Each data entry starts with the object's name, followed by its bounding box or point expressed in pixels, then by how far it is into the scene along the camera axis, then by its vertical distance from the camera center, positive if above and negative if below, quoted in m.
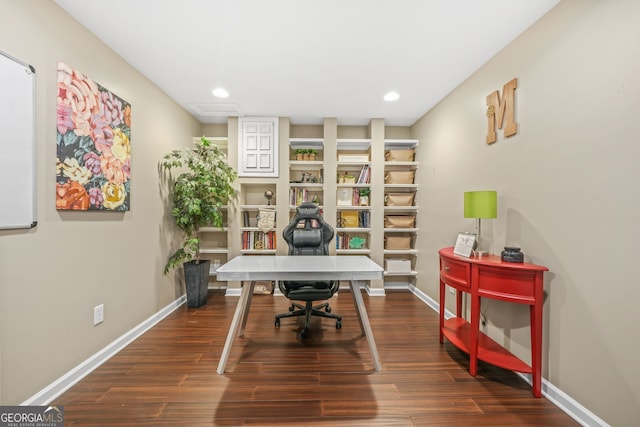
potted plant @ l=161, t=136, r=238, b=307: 2.90 +0.15
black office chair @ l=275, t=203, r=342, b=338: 2.37 -0.39
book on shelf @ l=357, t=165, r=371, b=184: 3.63 +0.54
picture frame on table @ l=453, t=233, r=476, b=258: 1.94 -0.28
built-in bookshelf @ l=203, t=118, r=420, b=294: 3.56 +0.23
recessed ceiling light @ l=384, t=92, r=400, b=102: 2.83 +1.37
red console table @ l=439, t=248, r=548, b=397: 1.57 -0.57
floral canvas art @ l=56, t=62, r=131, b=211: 1.64 +0.49
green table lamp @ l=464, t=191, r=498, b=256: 1.85 +0.06
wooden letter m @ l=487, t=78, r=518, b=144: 1.92 +0.86
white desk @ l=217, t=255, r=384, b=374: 1.75 -0.46
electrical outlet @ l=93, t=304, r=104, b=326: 1.91 -0.84
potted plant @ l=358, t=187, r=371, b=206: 3.67 +0.21
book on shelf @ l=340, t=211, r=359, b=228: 3.74 -0.13
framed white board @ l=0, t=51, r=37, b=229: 1.30 +0.37
